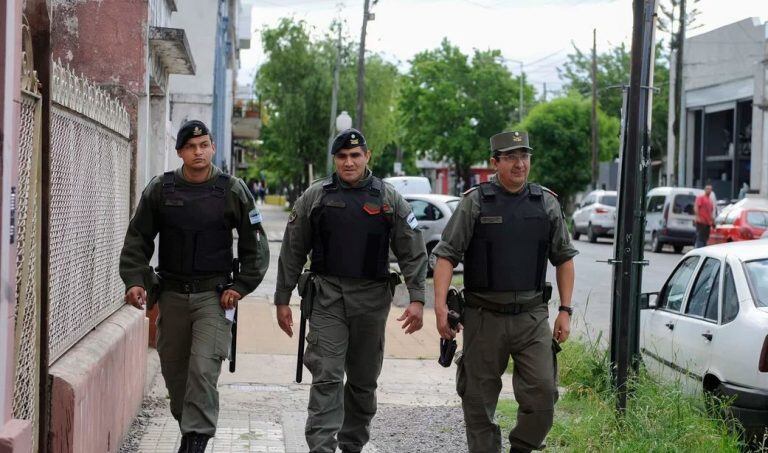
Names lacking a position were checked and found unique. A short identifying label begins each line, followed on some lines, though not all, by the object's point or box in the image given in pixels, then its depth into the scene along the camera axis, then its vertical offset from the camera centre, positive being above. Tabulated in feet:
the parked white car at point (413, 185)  112.68 -0.22
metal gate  14.64 -1.00
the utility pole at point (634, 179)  23.30 +0.20
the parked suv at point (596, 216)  114.93 -2.80
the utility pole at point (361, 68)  118.93 +11.53
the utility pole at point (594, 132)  161.90 +7.67
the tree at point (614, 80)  230.27 +23.36
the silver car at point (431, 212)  70.49 -1.72
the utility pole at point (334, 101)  129.53 +9.29
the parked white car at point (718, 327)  21.66 -2.78
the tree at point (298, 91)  167.32 +12.58
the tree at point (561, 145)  178.09 +6.35
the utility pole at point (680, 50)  126.00 +14.91
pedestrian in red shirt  84.43 -1.77
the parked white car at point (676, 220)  96.32 -2.43
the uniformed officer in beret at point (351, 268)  20.93 -1.55
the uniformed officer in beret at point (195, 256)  20.40 -1.38
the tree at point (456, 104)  231.71 +15.94
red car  72.33 -2.07
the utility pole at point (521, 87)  219.82 +19.31
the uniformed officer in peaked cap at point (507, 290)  20.12 -1.79
